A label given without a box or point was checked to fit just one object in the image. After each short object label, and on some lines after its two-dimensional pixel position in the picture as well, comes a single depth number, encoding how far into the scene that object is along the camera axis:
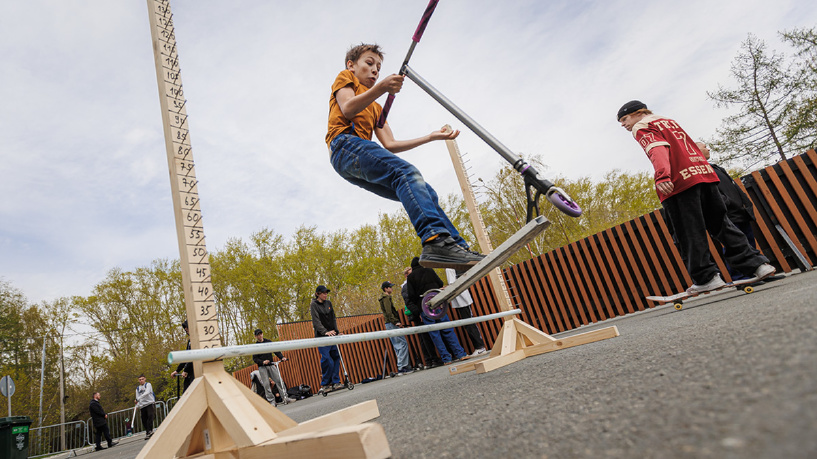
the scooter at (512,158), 2.19
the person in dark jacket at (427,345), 7.35
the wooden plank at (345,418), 1.55
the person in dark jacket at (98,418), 11.45
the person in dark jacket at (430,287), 6.73
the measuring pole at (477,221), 3.50
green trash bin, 7.21
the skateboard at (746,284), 3.69
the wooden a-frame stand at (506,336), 2.94
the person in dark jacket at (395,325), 8.40
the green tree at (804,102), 16.78
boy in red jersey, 3.60
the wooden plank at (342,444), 0.88
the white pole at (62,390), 19.50
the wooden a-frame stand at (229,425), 1.15
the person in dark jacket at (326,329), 7.57
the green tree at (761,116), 17.25
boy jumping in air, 2.48
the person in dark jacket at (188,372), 6.77
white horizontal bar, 1.38
